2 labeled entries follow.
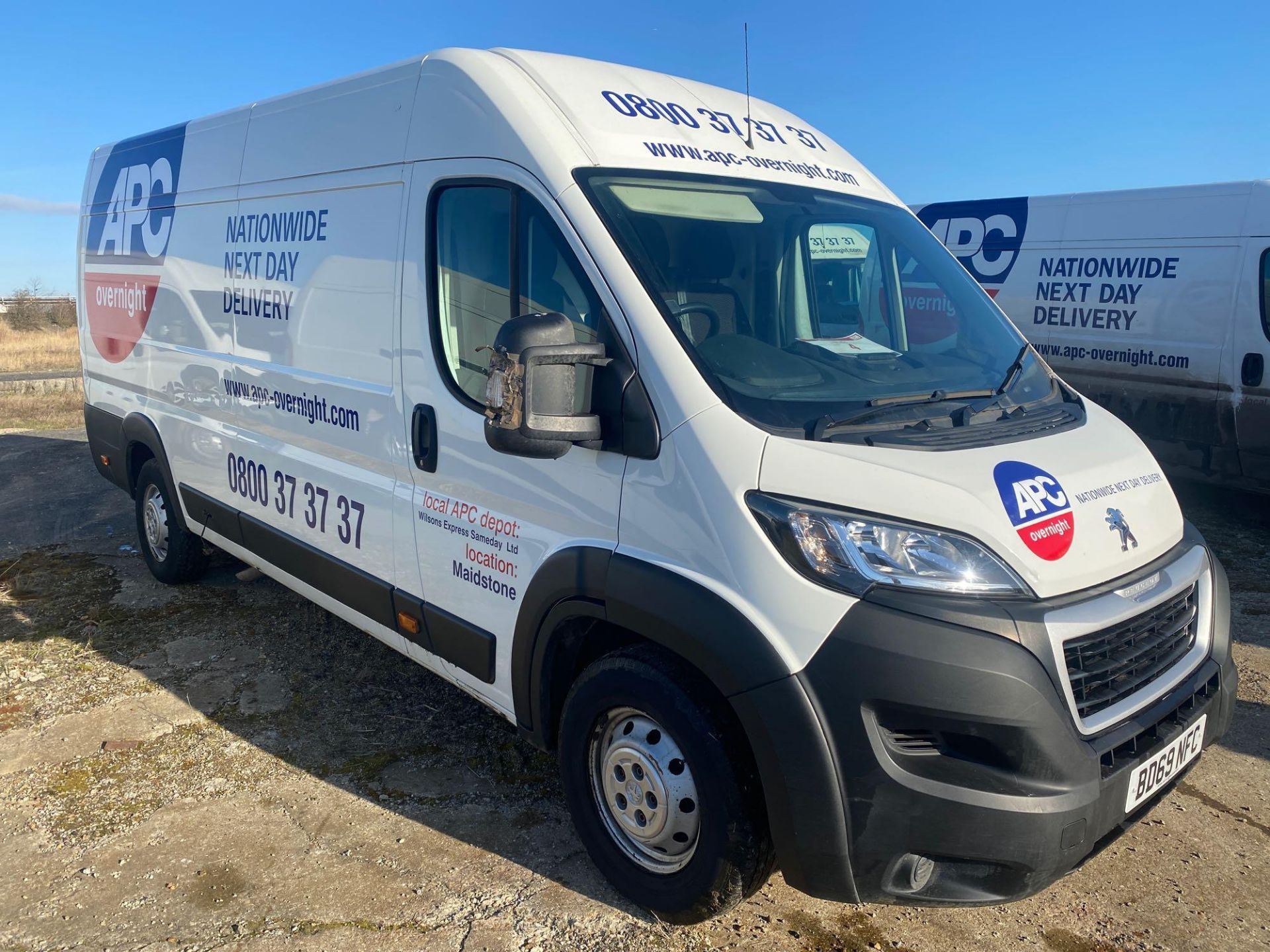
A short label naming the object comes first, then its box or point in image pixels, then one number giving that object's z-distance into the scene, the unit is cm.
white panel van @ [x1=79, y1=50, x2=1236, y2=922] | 221
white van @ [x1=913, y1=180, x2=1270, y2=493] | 653
